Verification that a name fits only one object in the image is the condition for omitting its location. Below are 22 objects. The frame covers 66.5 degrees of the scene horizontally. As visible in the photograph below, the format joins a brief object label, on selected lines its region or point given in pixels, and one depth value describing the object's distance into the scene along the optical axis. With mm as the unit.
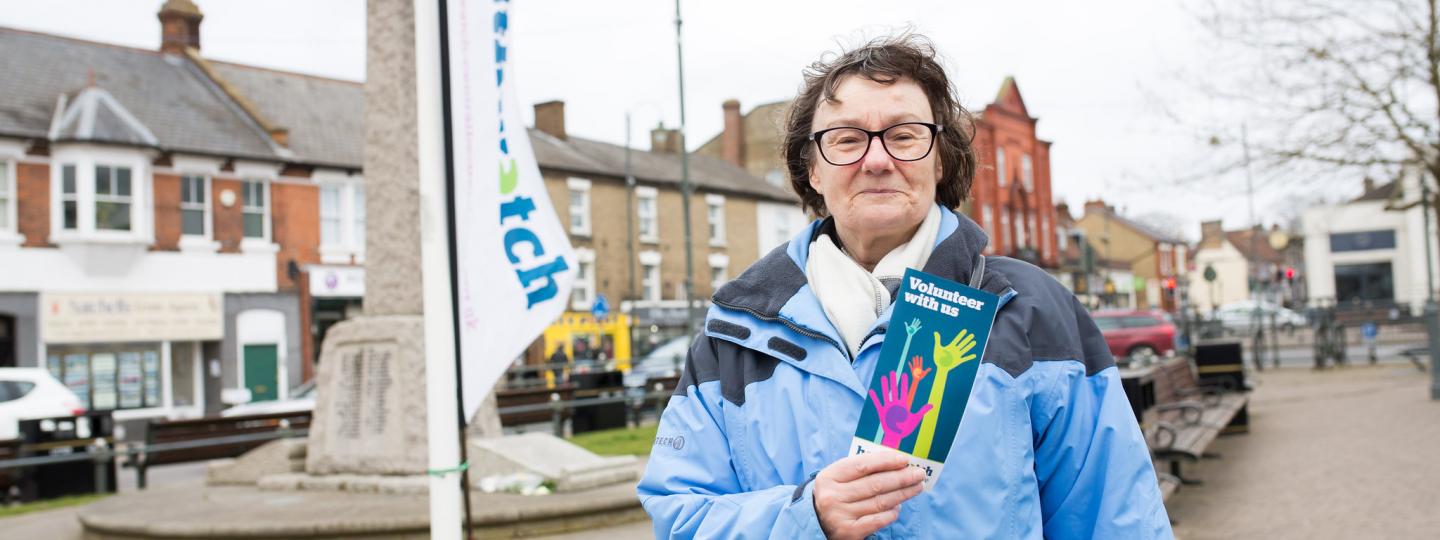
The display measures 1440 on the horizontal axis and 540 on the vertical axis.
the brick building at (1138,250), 76438
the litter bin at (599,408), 17062
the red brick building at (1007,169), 46469
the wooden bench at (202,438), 12195
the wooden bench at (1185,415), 8523
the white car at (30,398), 16453
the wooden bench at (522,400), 14672
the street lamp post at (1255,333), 15816
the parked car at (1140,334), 26828
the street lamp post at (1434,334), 15795
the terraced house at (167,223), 23625
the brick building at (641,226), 33406
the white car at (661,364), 21688
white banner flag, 4031
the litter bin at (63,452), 11523
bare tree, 14883
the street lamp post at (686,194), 21328
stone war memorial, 8188
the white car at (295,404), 18442
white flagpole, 3873
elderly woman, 1855
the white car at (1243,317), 40238
